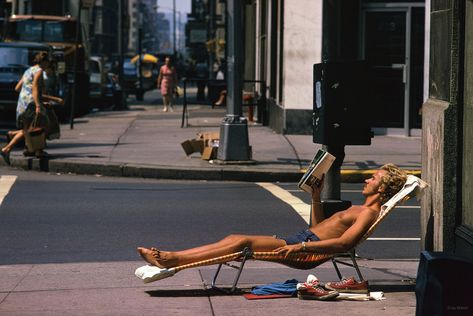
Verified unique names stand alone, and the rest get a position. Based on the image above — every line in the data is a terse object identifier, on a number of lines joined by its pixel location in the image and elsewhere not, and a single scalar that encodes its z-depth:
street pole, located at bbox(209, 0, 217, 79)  74.97
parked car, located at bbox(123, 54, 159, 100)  67.56
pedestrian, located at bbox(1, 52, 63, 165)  18.17
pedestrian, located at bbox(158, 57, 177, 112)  36.75
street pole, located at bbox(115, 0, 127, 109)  41.22
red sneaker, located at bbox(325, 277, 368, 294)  8.03
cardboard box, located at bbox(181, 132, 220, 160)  18.22
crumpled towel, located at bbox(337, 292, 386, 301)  7.95
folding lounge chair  7.95
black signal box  9.34
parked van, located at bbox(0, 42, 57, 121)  28.16
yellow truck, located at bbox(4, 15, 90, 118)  38.81
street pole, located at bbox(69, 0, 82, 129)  25.76
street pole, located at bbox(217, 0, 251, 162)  17.73
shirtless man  7.98
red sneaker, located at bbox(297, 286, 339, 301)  7.89
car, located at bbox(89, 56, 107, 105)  45.47
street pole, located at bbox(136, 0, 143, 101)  53.12
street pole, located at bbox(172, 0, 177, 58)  157.19
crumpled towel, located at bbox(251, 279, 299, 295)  8.05
